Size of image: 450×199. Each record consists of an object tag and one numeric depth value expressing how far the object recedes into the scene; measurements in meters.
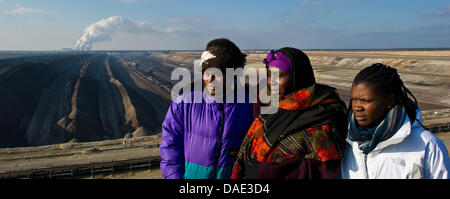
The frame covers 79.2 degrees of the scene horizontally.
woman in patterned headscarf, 1.87
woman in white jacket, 1.73
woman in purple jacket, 2.33
